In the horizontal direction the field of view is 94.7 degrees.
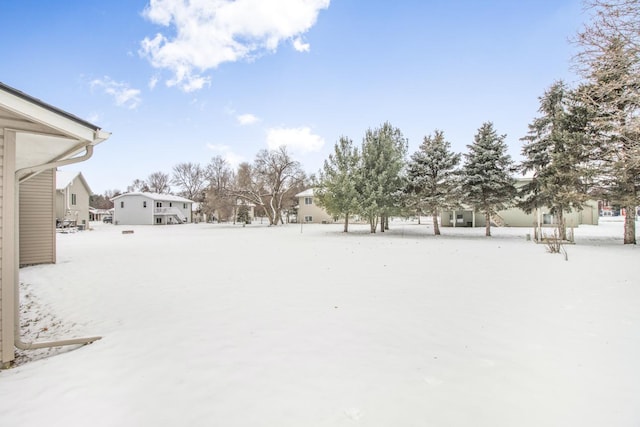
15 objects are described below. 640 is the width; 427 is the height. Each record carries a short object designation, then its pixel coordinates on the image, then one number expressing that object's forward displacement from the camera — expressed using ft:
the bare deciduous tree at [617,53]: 19.17
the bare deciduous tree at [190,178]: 200.85
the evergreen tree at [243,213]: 135.95
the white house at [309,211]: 140.87
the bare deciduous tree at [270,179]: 120.57
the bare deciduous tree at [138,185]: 218.79
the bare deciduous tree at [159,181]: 215.10
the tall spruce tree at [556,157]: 48.75
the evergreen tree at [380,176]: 68.59
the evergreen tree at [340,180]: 70.18
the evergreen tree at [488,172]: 63.36
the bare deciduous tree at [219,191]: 129.56
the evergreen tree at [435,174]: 65.92
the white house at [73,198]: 94.53
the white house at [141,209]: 140.05
